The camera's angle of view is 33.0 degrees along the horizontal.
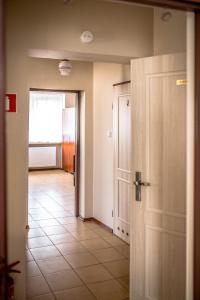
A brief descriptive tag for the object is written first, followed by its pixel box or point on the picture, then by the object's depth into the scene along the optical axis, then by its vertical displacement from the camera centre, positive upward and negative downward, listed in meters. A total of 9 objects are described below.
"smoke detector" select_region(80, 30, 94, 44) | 2.83 +0.82
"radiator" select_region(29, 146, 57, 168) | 10.70 -0.73
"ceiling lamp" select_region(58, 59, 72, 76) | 4.83 +0.97
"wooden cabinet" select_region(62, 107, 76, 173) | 10.23 -0.19
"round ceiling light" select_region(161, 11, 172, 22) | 2.59 +0.91
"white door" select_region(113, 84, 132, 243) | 4.33 -0.34
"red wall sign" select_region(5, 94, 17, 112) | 2.63 +0.24
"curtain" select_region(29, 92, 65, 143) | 10.61 +0.54
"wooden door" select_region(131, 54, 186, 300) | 2.51 -0.33
